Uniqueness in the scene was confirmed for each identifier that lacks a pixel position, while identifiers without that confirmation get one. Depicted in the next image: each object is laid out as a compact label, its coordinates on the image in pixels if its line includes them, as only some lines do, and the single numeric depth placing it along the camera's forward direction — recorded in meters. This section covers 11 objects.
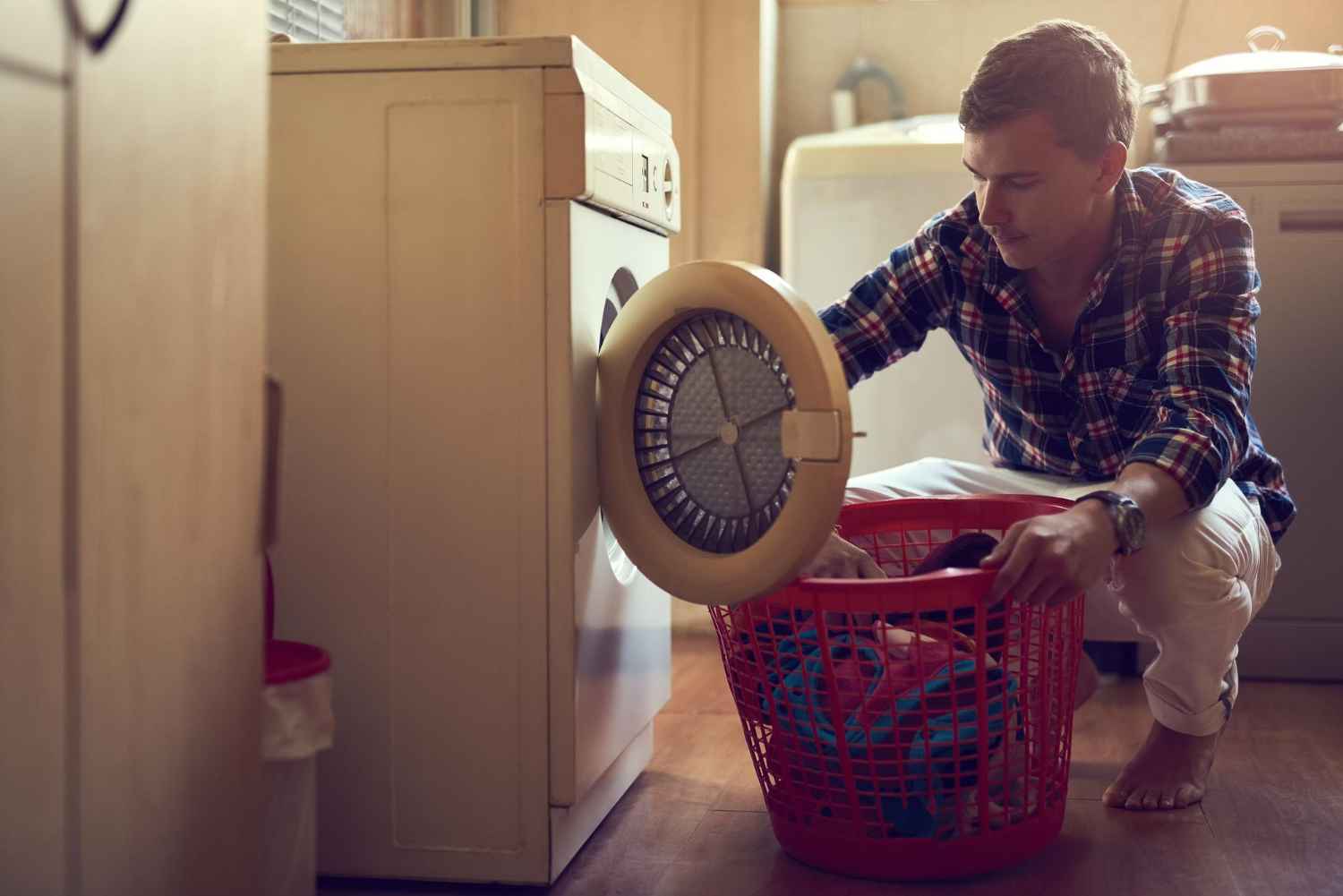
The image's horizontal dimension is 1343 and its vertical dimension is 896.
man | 1.50
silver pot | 2.38
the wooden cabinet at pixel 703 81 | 2.75
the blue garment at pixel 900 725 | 1.31
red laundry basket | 1.29
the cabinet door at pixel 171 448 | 0.80
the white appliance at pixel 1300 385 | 2.39
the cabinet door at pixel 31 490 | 0.72
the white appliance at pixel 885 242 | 2.59
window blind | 2.22
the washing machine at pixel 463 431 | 1.33
